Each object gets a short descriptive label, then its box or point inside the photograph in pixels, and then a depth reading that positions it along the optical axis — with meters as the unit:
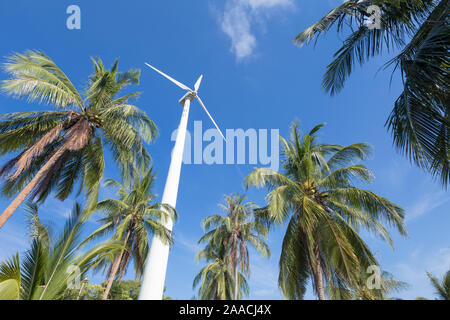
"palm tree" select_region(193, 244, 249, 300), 20.59
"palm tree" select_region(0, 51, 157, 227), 8.64
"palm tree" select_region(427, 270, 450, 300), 19.55
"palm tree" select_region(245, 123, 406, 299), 9.23
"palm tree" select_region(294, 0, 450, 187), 4.10
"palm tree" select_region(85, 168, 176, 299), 14.20
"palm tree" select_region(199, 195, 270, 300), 21.25
